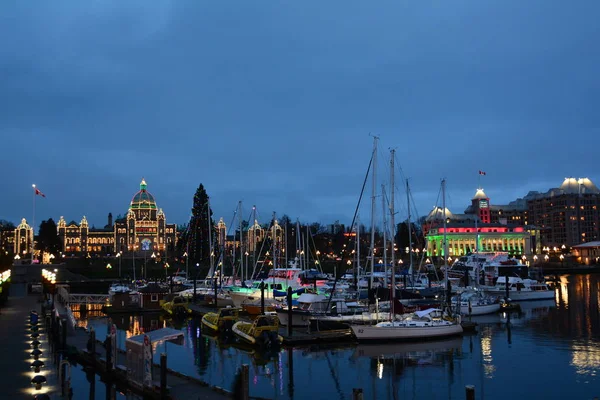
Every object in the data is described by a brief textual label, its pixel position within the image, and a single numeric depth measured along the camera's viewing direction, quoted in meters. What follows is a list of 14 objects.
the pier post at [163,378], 23.11
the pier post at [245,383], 20.89
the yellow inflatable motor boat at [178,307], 58.88
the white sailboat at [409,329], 39.81
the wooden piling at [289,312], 40.81
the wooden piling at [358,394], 17.22
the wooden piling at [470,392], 17.12
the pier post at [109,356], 29.14
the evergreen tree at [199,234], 122.31
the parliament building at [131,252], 192.82
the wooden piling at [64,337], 34.22
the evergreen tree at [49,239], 153.38
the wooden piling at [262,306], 48.51
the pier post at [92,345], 32.22
